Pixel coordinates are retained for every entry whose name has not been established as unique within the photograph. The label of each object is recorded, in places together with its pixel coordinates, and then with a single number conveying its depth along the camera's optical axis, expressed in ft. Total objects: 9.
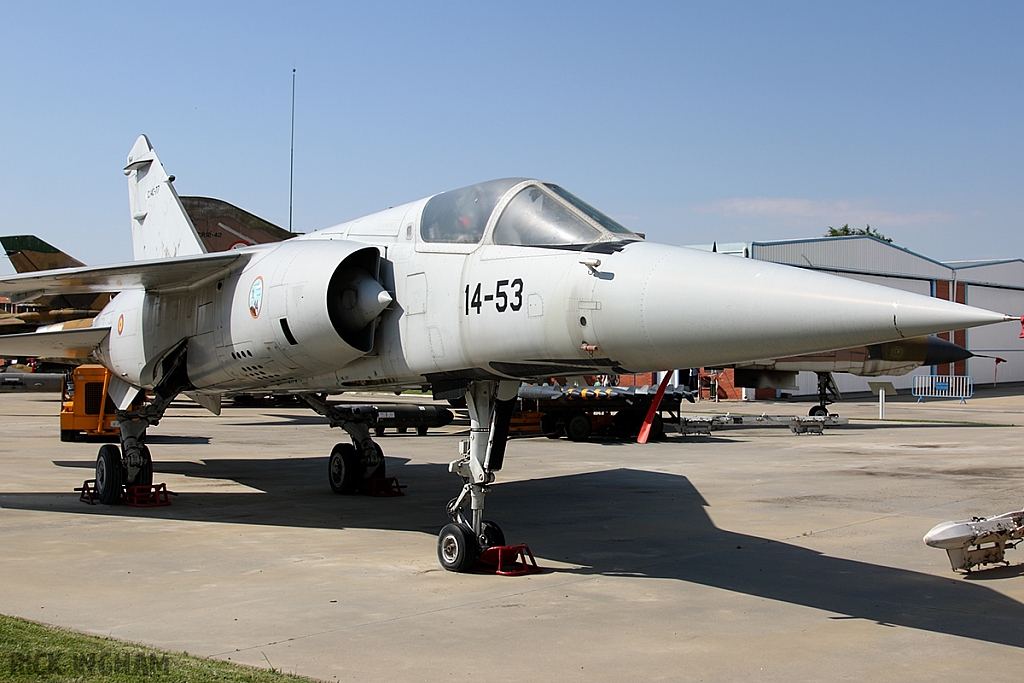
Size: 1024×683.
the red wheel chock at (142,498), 37.76
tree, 351.46
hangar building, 146.30
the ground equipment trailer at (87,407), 68.54
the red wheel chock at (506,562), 24.84
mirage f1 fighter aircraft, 17.89
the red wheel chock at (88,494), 38.52
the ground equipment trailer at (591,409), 76.33
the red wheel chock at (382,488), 41.81
